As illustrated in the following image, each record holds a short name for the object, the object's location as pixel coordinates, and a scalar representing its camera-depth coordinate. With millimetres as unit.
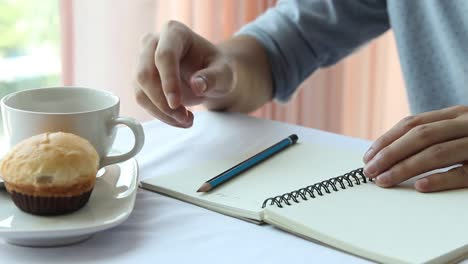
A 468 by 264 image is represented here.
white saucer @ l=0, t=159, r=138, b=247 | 810
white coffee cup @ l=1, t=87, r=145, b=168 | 896
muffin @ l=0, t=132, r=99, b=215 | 831
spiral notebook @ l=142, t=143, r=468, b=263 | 813
